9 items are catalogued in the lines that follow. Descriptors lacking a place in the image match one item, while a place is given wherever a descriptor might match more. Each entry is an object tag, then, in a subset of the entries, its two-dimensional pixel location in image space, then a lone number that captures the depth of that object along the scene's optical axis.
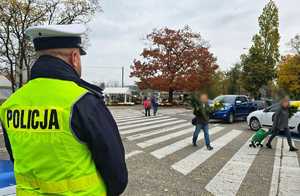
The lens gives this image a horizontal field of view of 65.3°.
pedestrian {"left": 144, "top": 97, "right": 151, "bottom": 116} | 18.19
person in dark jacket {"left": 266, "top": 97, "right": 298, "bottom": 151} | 7.09
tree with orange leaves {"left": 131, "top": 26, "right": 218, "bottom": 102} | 30.23
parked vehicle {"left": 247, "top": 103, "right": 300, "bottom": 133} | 11.01
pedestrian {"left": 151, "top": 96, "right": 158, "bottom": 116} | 18.95
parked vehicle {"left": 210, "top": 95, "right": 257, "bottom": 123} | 14.04
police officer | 1.20
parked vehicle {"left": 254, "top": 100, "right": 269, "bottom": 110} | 17.78
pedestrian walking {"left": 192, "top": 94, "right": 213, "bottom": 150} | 7.07
